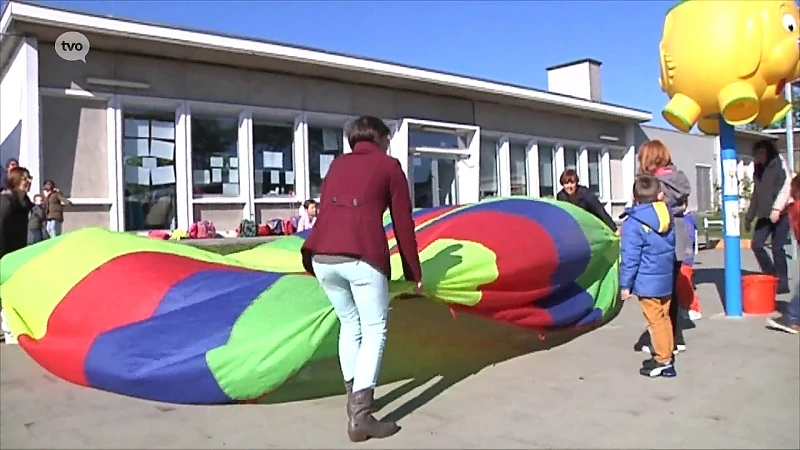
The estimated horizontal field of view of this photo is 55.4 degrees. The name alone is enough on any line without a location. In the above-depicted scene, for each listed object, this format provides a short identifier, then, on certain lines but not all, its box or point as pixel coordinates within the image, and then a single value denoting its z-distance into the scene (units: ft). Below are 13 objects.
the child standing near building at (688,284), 24.82
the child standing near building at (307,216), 45.16
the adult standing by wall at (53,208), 36.16
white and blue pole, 27.07
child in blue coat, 19.06
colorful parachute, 16.34
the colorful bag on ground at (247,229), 44.32
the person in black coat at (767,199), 29.89
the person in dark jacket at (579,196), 27.58
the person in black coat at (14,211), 25.52
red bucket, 27.76
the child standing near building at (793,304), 23.77
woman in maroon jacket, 14.25
